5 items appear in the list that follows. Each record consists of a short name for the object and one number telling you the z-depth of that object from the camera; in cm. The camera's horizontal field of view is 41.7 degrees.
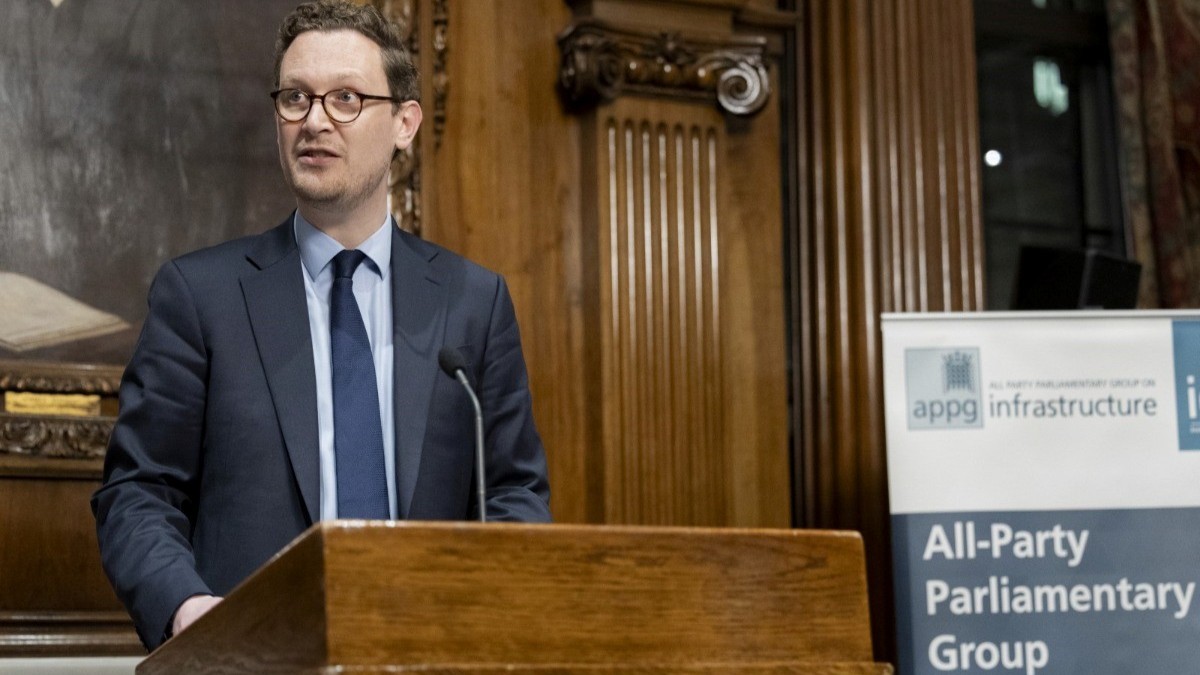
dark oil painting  374
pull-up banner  361
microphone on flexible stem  189
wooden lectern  150
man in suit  226
